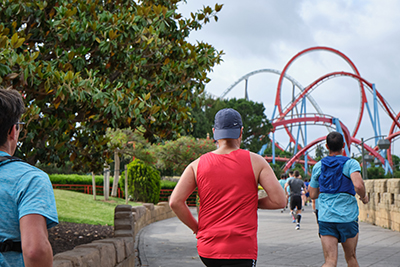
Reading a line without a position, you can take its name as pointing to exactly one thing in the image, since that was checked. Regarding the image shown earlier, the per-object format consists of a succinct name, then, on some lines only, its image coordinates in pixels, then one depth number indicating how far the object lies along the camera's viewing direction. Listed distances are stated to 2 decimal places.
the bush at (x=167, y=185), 26.72
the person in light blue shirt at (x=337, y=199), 4.52
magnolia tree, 5.66
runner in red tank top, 2.65
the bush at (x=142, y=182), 21.88
